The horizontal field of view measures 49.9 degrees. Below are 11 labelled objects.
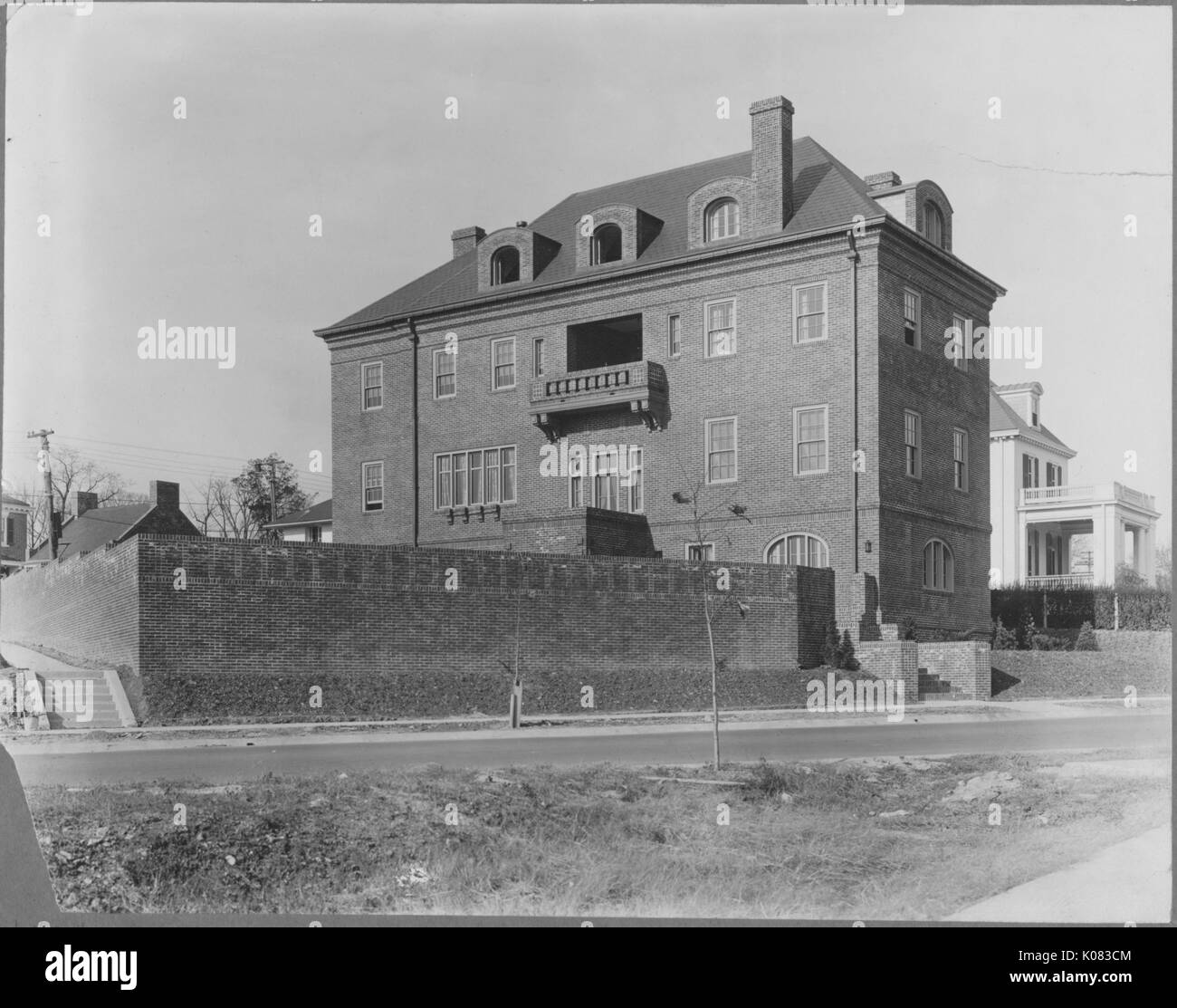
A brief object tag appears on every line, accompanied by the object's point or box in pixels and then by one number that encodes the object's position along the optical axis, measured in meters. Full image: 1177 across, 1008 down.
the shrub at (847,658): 28.56
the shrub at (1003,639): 32.38
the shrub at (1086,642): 32.41
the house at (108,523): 37.16
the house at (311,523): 40.78
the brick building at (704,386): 29.83
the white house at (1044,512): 40.09
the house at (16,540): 34.12
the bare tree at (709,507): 31.89
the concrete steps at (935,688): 27.97
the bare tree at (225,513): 31.57
